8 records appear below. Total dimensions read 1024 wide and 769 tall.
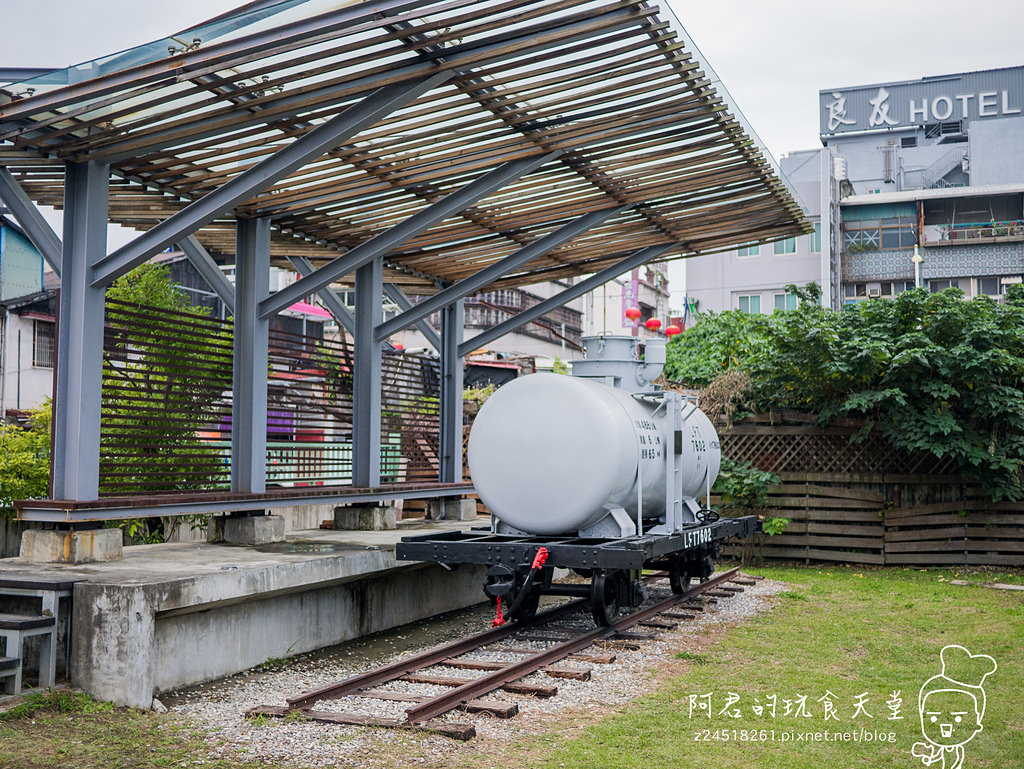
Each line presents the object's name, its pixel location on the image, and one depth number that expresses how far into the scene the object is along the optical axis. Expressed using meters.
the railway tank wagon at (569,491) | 9.55
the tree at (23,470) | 14.02
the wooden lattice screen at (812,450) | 15.69
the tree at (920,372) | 14.55
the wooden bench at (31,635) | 7.08
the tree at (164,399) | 10.12
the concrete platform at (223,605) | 7.39
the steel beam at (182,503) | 9.02
